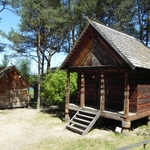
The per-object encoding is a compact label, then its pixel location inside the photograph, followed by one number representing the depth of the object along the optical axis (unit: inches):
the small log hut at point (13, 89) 759.7
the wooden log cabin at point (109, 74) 402.3
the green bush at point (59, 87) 630.5
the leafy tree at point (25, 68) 1298.4
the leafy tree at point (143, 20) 935.0
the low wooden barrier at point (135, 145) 201.8
